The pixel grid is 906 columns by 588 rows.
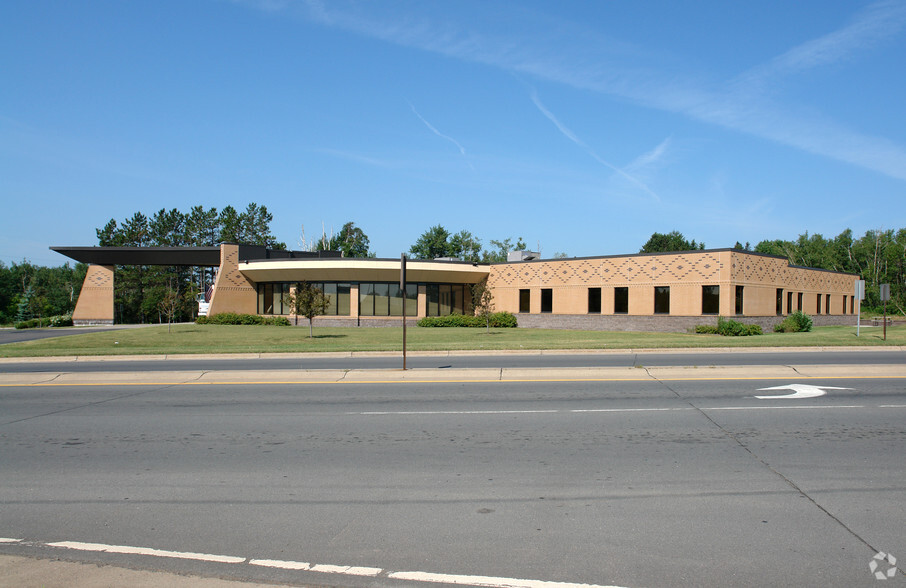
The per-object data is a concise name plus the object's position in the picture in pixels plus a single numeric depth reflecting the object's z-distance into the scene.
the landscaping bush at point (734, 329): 31.08
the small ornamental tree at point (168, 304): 35.47
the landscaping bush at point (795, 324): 34.45
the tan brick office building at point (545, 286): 34.03
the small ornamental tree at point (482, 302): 36.23
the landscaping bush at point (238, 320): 42.44
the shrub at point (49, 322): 44.72
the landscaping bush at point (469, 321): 40.97
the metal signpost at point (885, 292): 27.05
